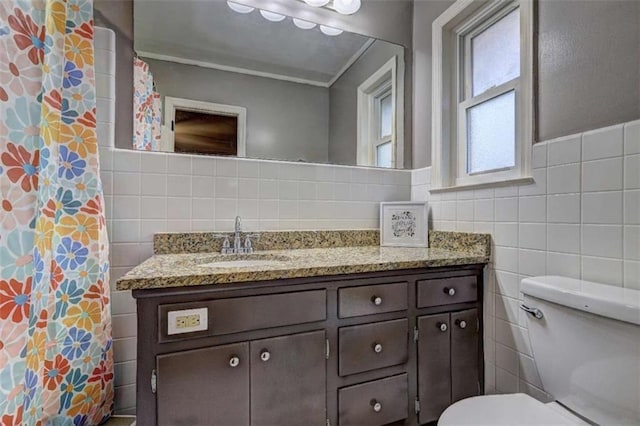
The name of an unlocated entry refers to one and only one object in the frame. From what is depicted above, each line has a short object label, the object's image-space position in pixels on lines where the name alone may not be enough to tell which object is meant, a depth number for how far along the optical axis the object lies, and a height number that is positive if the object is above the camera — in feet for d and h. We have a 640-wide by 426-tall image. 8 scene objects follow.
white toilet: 2.70 -1.39
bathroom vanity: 3.07 -1.42
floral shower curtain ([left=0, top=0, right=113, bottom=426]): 2.48 -0.13
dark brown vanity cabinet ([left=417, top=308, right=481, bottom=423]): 4.22 -2.04
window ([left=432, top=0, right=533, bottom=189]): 4.27 +1.94
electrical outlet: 3.06 -1.06
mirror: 4.78 +2.17
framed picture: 5.60 -0.19
